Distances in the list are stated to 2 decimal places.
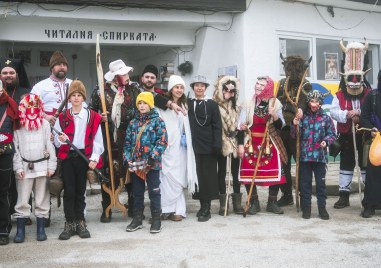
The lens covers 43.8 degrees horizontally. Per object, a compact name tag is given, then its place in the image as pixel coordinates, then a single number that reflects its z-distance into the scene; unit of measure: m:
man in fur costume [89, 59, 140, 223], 5.99
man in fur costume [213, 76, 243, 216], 6.34
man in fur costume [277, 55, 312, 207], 6.63
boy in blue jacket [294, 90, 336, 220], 6.12
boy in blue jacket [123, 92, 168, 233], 5.55
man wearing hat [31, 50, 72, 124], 6.03
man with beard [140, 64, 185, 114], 6.04
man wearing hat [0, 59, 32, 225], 5.70
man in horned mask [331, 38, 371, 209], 6.66
